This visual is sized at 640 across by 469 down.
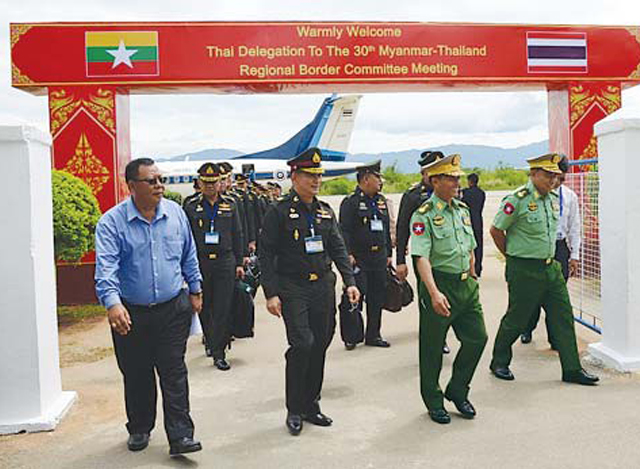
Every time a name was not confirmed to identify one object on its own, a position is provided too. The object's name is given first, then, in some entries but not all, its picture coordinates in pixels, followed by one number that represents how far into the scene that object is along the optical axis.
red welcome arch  10.29
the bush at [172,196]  16.35
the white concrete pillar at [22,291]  4.83
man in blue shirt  4.24
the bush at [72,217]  8.74
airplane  29.17
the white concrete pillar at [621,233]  5.80
